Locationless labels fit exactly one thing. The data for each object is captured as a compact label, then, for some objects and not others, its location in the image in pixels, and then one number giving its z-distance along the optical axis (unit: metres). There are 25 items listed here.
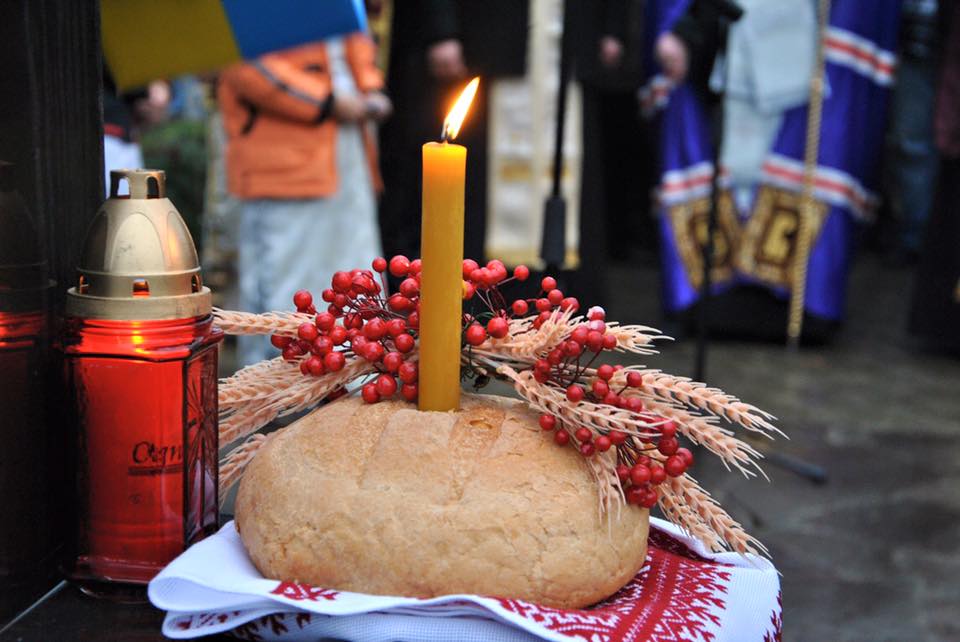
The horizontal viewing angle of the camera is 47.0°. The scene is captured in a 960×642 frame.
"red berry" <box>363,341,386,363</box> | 0.87
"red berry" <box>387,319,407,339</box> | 0.88
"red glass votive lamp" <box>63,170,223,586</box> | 0.82
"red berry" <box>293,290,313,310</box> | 0.92
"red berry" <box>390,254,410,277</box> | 0.91
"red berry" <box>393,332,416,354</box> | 0.87
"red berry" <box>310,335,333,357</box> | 0.88
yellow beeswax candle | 0.80
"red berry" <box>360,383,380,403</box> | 0.87
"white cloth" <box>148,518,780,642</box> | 0.74
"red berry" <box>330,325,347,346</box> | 0.88
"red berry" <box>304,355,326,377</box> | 0.88
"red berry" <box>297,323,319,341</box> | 0.88
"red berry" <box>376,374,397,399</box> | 0.87
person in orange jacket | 3.62
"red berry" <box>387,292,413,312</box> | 0.90
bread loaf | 0.77
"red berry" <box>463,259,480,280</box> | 0.90
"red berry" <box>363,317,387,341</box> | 0.87
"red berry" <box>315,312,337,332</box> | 0.89
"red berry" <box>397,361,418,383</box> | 0.87
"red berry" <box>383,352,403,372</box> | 0.87
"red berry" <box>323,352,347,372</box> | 0.87
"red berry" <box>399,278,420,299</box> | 0.89
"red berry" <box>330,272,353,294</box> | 0.90
